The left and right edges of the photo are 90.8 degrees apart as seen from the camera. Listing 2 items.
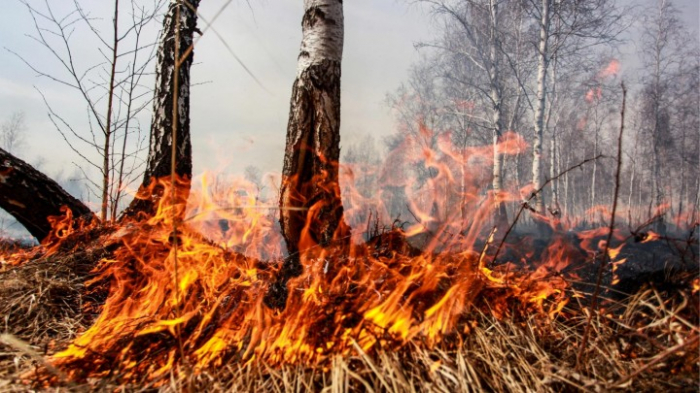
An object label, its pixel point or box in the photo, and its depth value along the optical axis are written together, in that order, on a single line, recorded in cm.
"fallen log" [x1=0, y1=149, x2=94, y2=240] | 347
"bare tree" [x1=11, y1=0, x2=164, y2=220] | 464
